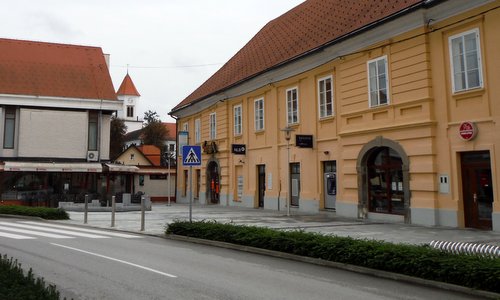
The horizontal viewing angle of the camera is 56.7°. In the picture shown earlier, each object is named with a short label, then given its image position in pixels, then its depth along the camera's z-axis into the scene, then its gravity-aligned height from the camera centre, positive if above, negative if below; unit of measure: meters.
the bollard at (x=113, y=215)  17.79 -0.85
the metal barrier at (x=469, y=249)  7.99 -1.06
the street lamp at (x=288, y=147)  22.07 +2.27
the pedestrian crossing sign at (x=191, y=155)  15.03 +1.22
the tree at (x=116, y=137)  64.19 +7.90
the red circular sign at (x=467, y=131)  15.02 +1.93
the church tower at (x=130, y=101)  113.44 +22.70
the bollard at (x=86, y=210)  19.21 -0.71
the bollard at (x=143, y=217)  16.30 -0.88
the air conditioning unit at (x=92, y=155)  35.28 +2.90
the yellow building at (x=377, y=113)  15.23 +3.22
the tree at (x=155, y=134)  82.00 +10.49
